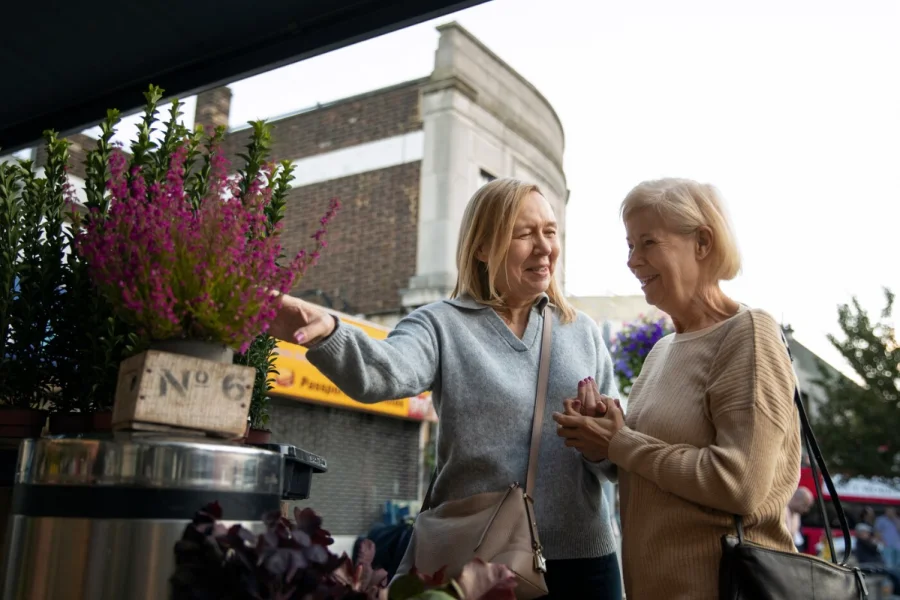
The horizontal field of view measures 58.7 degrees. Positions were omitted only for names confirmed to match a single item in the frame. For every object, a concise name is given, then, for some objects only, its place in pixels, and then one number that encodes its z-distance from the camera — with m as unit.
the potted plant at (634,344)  5.78
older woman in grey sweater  1.92
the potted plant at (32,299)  2.06
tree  20.58
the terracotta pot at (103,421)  1.67
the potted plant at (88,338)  1.86
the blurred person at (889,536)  12.57
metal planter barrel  1.21
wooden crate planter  1.26
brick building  11.73
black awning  2.64
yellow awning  9.70
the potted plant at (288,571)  1.09
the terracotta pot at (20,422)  1.92
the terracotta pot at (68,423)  1.92
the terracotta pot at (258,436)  1.89
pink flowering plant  1.35
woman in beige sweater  1.62
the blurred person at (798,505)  8.97
